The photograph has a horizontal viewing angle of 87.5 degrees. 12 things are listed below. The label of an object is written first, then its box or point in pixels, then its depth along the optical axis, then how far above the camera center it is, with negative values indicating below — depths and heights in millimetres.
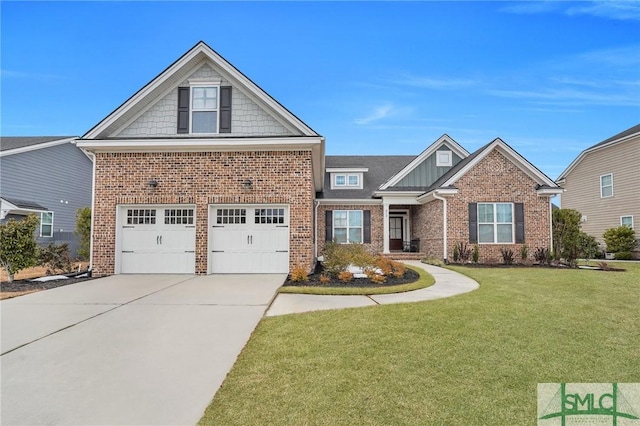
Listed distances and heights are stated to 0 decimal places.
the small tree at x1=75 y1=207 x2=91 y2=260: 14266 -187
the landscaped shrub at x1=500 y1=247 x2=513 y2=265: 14859 -1390
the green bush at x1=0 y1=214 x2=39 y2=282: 9844 -658
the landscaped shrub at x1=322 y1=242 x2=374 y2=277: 10442 -1165
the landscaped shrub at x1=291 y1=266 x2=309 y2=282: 9602 -1484
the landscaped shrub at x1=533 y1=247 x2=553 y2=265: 14939 -1441
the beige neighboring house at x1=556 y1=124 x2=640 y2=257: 19609 +2624
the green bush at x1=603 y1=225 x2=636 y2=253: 19000 -867
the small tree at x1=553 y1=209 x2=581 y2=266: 14922 -559
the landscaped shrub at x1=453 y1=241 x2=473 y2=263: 15102 -1276
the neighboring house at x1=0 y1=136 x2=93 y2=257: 17484 +2415
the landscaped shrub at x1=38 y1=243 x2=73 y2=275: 11547 -1224
